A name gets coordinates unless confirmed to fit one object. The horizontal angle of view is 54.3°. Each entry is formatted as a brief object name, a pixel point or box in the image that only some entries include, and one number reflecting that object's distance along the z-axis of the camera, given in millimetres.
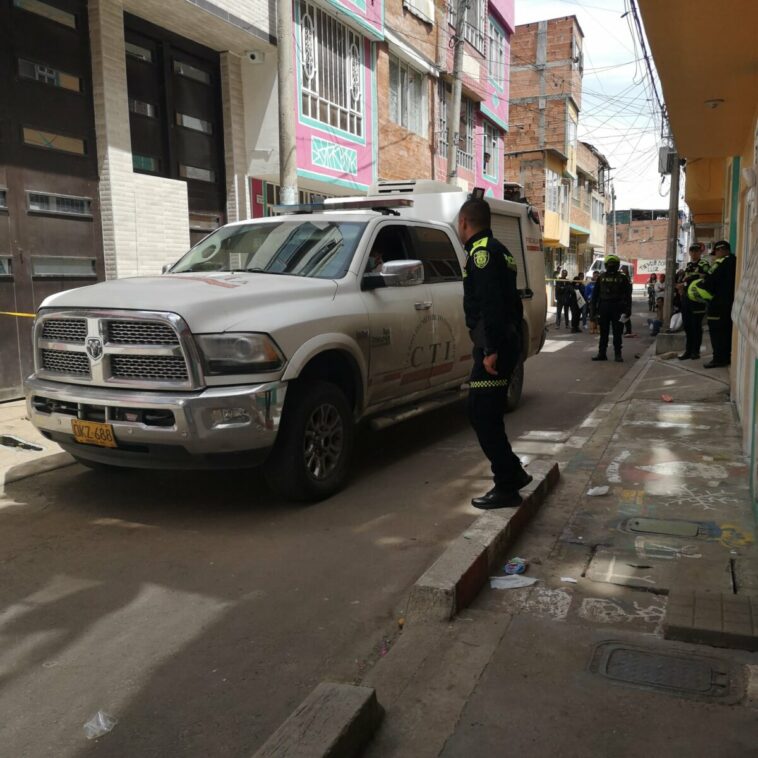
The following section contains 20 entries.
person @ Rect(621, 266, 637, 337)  19844
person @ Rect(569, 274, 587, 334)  21203
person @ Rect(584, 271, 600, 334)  20227
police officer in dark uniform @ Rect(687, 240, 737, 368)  10227
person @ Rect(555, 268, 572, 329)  22266
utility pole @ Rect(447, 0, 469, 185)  17219
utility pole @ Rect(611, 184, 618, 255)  57044
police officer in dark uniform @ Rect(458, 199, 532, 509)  4531
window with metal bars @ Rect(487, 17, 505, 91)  24969
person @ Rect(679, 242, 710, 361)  12102
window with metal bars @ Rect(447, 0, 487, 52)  22719
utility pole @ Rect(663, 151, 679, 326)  15047
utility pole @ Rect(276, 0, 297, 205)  9445
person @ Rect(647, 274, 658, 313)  29672
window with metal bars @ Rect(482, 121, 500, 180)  25750
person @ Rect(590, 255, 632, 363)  13289
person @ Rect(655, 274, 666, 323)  22994
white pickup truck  4602
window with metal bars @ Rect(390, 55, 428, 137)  18812
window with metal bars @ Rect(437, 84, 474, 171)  21531
